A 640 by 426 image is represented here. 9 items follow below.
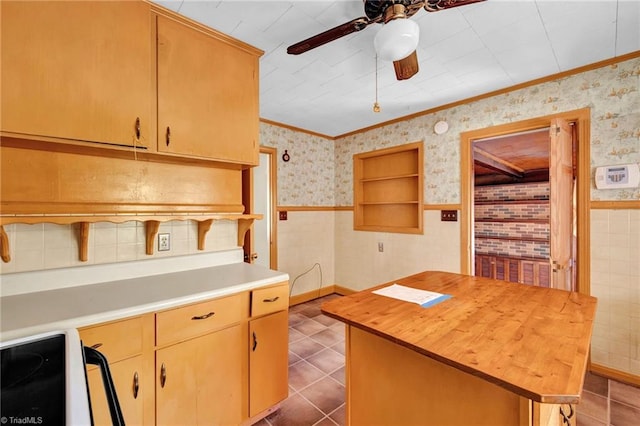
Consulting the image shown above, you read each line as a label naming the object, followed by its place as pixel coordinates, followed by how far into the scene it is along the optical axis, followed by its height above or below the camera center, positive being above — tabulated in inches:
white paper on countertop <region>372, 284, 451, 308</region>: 54.4 -17.1
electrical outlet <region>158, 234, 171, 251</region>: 74.4 -7.5
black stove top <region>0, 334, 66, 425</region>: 22.9 -16.1
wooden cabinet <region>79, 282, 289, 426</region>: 49.3 -30.0
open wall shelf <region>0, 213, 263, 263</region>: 54.0 -1.5
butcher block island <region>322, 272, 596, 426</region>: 32.8 -17.9
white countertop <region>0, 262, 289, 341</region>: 43.7 -16.1
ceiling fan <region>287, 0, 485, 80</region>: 53.8 +37.3
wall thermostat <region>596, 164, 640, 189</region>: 80.7 +10.1
